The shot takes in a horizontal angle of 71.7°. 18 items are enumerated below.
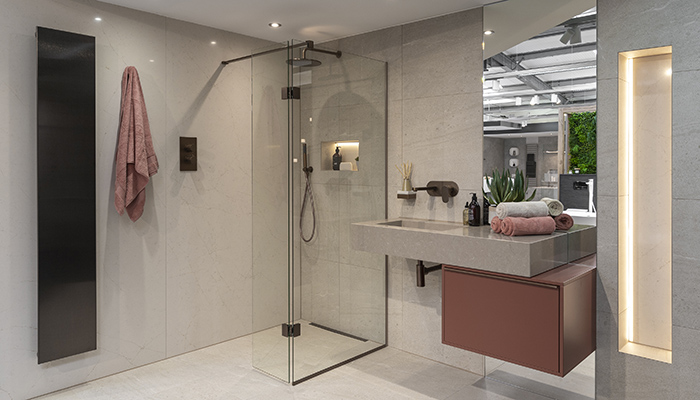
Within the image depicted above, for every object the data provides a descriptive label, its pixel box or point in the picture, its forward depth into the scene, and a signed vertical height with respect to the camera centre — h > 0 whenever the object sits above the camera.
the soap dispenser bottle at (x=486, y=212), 3.20 -0.11
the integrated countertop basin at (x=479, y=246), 2.50 -0.28
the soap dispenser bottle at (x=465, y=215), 3.20 -0.13
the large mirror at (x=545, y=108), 2.78 +0.53
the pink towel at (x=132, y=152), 3.16 +0.28
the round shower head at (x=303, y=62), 2.99 +0.84
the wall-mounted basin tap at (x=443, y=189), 3.34 +0.05
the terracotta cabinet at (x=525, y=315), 2.46 -0.64
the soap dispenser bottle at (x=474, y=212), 3.14 -0.10
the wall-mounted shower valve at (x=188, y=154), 3.63 +0.32
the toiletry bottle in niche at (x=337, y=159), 3.31 +0.25
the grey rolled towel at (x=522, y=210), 2.73 -0.08
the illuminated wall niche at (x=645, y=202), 2.58 -0.03
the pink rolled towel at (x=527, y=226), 2.64 -0.16
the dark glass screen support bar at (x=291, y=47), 2.97 +0.93
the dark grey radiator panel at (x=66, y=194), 2.84 +0.01
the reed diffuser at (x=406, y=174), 3.57 +0.16
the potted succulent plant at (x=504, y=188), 3.01 +0.05
